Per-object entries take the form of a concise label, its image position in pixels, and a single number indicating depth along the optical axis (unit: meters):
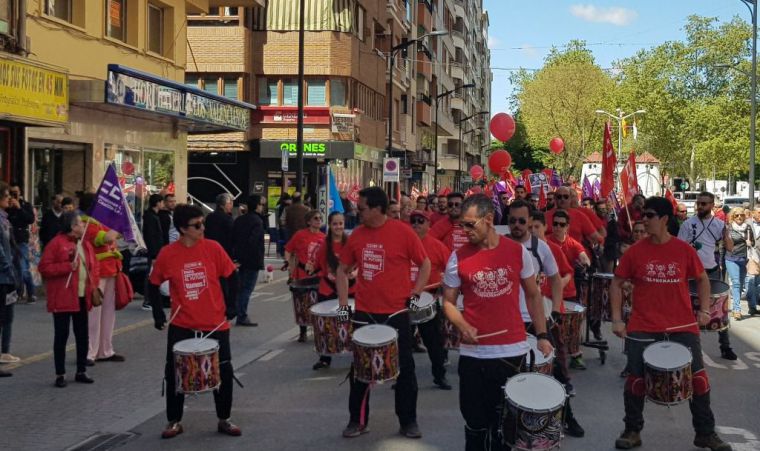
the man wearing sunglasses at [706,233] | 13.20
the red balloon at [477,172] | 56.12
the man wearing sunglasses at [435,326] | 10.02
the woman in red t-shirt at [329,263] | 10.23
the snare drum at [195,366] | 7.44
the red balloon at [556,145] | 42.88
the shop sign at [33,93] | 16.02
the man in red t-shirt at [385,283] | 7.84
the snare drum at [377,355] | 7.47
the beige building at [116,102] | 19.06
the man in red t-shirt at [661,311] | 7.39
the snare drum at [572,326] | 9.39
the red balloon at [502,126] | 32.47
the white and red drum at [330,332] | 9.25
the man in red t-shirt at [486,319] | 5.94
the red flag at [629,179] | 17.08
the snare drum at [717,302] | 9.47
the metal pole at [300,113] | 27.72
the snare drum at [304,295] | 11.88
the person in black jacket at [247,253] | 14.73
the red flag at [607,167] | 15.53
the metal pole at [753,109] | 40.28
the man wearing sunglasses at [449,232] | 11.86
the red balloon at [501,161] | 34.75
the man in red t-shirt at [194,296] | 7.74
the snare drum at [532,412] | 5.62
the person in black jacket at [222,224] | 15.01
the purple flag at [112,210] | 10.45
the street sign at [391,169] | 33.28
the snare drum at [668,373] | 7.14
